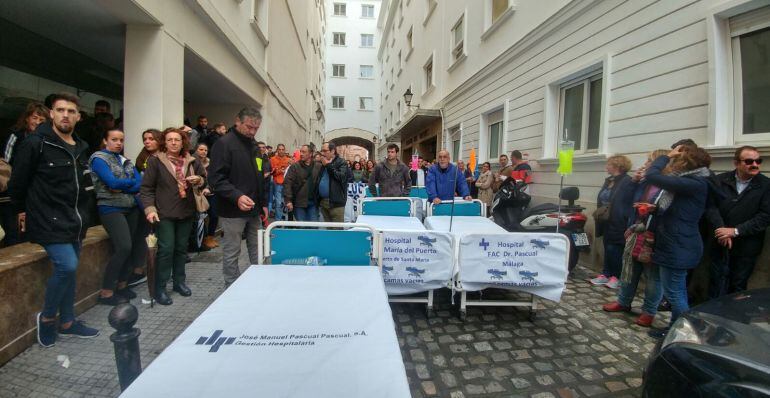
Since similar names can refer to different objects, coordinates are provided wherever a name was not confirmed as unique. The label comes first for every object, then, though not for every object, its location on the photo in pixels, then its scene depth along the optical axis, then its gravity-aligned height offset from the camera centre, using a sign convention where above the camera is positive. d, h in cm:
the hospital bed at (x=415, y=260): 361 -76
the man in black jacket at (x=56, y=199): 285 -22
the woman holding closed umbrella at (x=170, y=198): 391 -25
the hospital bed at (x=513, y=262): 357 -74
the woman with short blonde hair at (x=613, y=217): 479 -39
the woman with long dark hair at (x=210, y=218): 620 -77
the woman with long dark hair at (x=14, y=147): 355 +21
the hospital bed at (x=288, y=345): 124 -67
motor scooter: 537 -47
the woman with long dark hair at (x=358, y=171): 1242 +30
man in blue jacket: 643 +4
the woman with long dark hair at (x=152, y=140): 417 +37
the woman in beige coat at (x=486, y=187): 852 -7
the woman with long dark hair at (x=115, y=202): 376 -30
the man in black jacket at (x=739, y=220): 355 -28
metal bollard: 157 -73
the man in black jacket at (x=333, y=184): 636 -8
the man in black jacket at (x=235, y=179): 359 -3
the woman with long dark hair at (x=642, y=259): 377 -72
